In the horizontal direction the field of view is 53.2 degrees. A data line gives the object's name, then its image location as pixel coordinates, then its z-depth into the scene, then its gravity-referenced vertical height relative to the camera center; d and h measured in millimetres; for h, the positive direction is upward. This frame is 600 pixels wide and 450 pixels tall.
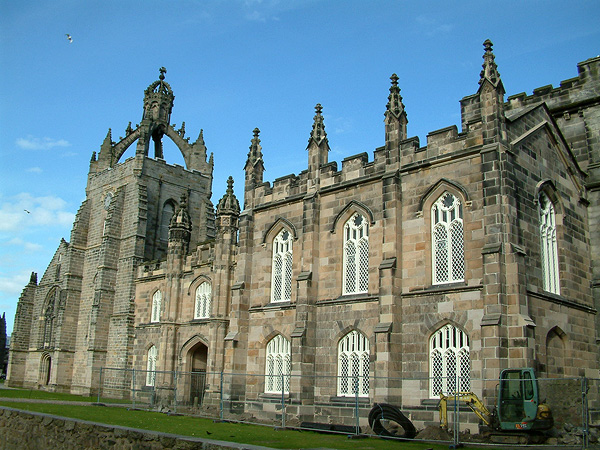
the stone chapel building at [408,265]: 19312 +3717
